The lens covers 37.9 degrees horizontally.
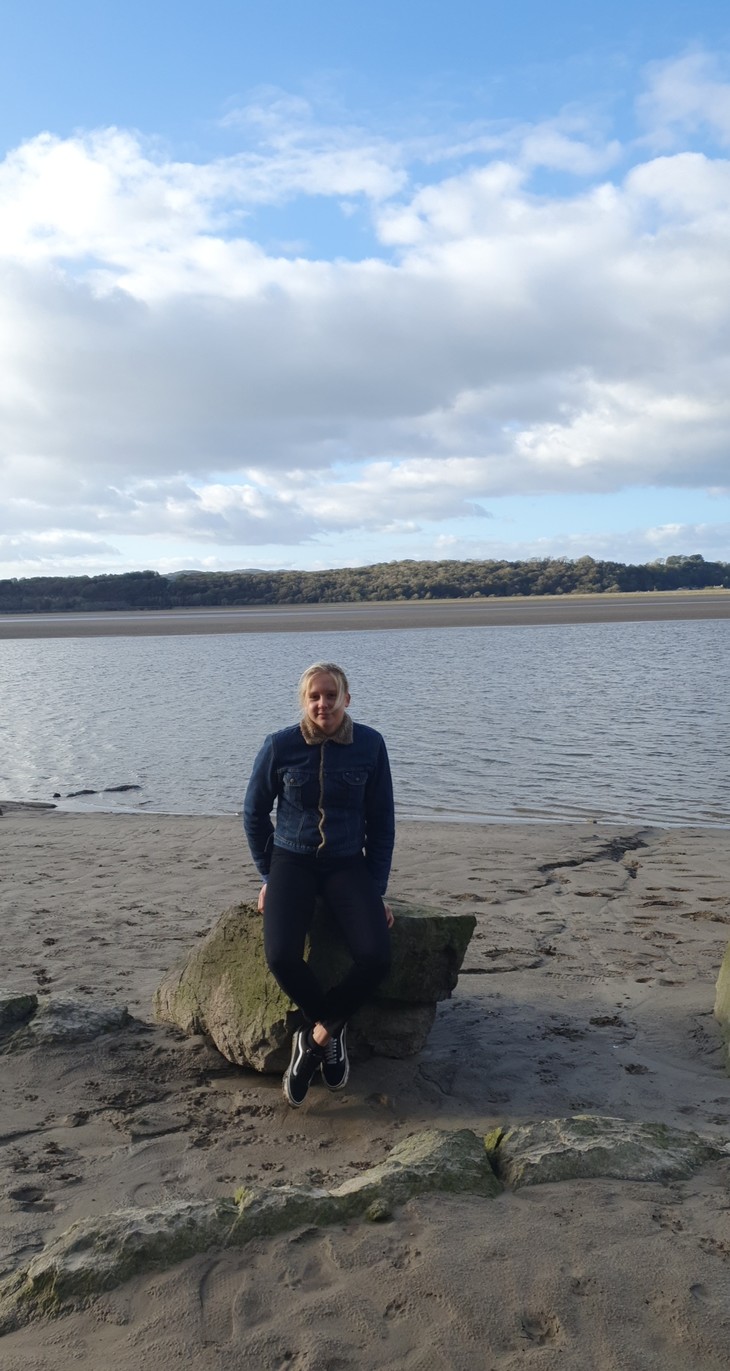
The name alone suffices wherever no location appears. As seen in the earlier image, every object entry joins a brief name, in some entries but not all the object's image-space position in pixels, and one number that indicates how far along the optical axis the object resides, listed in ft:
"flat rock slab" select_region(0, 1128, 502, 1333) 11.11
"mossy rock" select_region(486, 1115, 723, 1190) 12.99
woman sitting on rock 16.33
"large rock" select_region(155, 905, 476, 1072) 17.07
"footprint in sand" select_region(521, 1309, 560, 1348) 10.31
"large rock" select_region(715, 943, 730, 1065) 18.22
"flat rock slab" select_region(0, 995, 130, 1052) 18.04
